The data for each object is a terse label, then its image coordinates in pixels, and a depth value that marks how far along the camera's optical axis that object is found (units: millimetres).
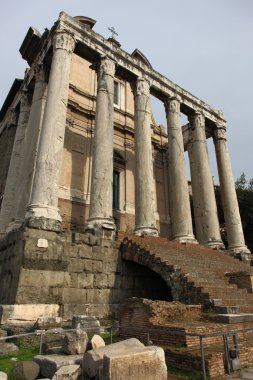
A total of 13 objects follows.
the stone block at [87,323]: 8070
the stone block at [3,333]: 7926
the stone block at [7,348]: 7020
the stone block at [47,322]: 8352
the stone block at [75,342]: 6066
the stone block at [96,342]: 6053
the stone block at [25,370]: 5285
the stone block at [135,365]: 4367
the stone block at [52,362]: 5246
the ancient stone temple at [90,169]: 10820
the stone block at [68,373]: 4832
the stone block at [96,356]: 4781
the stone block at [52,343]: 6681
